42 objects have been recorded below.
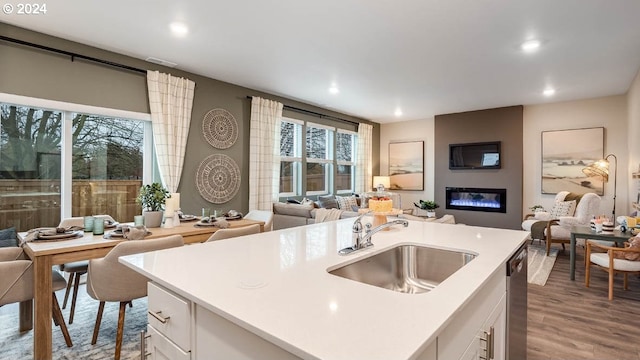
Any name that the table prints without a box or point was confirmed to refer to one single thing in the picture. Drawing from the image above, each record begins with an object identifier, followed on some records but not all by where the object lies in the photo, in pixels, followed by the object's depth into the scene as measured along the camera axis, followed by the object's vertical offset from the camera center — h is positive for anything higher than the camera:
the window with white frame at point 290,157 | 6.02 +0.42
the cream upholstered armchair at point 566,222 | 4.87 -0.64
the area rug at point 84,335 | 2.17 -1.18
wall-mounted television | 6.82 +0.54
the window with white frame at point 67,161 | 3.22 +0.19
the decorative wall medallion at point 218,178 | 4.58 +0.00
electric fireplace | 6.76 -0.42
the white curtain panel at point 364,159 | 7.69 +0.48
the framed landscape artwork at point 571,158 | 5.81 +0.42
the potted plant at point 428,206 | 6.58 -0.54
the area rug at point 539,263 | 3.83 -1.15
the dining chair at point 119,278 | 2.04 -0.65
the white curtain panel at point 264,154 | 5.16 +0.41
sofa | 4.78 -0.52
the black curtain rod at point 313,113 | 5.88 +1.31
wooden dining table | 1.99 -0.53
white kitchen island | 0.72 -0.35
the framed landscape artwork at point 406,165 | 7.93 +0.37
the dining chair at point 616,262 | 3.13 -0.81
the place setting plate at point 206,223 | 2.96 -0.42
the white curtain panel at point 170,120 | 4.00 +0.75
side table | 3.47 -0.62
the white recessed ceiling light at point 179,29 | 3.04 +1.45
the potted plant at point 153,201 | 2.82 -0.20
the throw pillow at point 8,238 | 2.58 -0.50
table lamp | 8.01 -0.01
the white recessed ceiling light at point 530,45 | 3.42 +1.47
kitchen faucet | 1.50 -0.29
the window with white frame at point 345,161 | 7.27 +0.43
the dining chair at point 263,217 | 3.53 -0.44
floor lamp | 5.29 +0.18
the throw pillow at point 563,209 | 5.50 -0.48
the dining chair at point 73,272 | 2.64 -0.81
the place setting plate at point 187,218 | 3.25 -0.41
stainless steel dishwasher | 1.56 -0.65
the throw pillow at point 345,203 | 6.28 -0.46
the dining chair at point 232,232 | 2.43 -0.42
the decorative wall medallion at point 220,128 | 4.65 +0.74
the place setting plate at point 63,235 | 2.23 -0.41
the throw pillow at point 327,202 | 6.00 -0.44
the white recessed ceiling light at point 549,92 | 5.26 +1.49
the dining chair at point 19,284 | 2.01 -0.69
